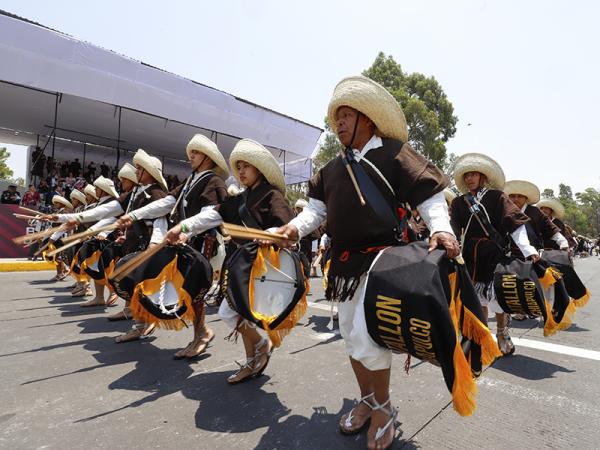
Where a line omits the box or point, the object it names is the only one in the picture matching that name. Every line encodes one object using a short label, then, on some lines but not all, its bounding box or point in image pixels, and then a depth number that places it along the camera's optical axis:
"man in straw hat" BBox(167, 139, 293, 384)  3.01
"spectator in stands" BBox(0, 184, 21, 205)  12.15
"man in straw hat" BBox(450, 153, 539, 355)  3.72
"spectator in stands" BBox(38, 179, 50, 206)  13.82
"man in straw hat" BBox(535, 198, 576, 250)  7.06
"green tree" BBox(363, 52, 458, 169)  24.11
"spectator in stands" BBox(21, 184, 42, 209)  11.59
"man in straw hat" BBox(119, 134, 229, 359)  3.58
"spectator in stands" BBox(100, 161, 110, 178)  17.28
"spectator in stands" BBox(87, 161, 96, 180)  17.89
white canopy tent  10.18
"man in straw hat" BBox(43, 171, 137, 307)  4.30
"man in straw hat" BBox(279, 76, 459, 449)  2.07
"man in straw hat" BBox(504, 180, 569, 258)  5.40
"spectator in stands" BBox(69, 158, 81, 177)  17.34
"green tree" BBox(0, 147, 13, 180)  39.28
